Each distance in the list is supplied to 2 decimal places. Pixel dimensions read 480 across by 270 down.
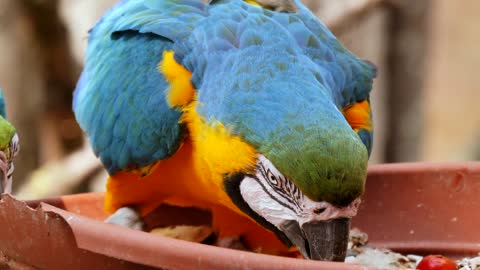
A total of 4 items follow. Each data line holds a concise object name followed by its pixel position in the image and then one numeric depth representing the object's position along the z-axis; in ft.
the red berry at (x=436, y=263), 16.30
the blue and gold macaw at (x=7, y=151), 18.22
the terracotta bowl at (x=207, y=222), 12.25
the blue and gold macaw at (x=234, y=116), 14.23
